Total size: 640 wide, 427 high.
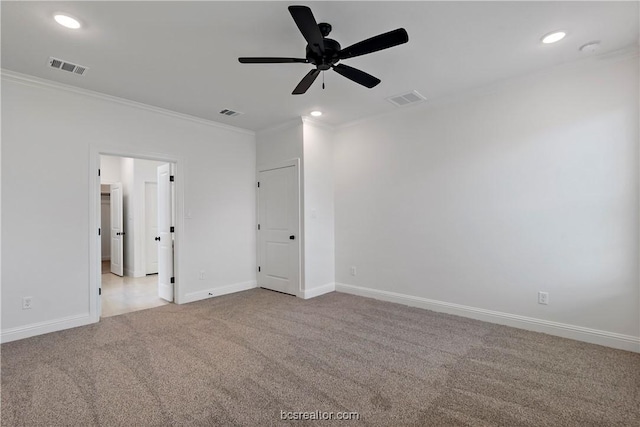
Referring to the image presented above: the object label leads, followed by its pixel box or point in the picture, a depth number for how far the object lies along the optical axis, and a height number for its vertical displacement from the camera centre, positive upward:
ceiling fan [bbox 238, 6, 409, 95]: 1.90 +1.18
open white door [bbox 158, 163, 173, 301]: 4.61 -0.32
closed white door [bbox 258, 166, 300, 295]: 4.78 -0.27
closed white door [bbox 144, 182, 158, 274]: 6.62 -0.24
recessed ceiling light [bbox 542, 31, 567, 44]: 2.53 +1.49
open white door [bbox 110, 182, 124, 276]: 6.62 -0.36
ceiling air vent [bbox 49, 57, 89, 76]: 2.90 +1.47
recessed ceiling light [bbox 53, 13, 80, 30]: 2.26 +1.47
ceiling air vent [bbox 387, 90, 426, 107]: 3.79 +1.48
